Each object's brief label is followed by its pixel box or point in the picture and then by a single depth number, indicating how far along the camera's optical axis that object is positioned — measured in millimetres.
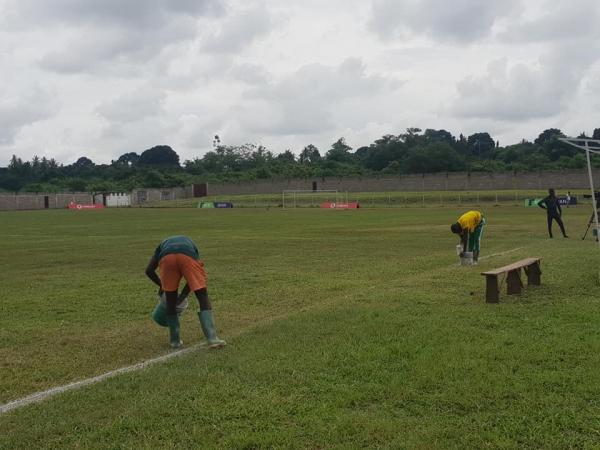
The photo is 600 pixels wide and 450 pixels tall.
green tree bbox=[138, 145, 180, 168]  170375
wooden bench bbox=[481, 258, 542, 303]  9508
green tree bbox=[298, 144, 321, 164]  152725
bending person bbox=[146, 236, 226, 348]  7555
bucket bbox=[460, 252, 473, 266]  14547
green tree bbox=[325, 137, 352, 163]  143750
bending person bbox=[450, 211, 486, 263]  14070
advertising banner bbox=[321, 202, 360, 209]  69062
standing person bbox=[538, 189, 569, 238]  22806
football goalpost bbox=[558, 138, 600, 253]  10229
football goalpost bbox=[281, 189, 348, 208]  78775
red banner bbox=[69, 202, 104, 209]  89581
